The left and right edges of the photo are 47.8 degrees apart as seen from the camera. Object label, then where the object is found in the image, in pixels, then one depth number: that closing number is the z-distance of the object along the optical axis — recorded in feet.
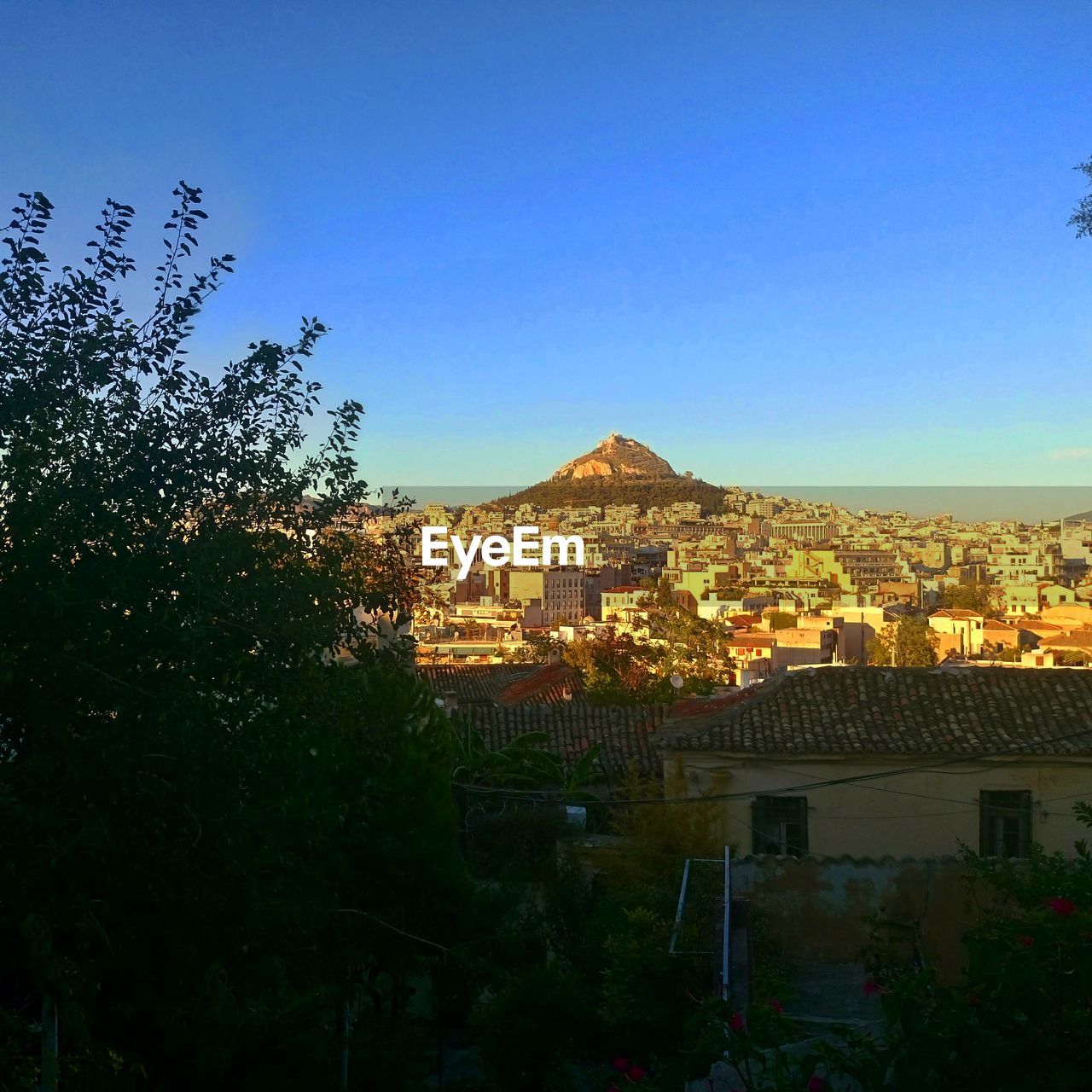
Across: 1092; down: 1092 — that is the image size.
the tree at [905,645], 179.52
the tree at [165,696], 17.66
